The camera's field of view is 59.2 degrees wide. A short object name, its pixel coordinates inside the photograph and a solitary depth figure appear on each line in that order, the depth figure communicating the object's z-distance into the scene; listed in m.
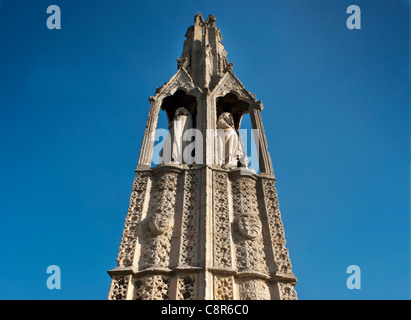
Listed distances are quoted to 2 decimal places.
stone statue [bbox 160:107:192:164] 9.58
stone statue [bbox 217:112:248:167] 9.66
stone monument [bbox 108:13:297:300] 6.41
